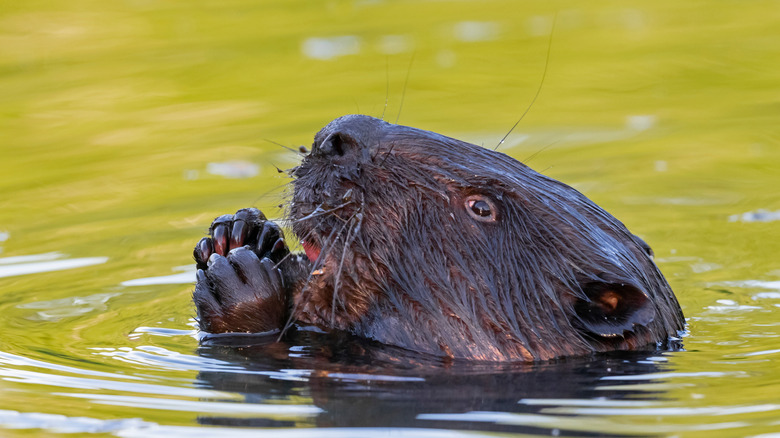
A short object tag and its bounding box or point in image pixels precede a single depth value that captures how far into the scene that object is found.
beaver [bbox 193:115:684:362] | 9.95
